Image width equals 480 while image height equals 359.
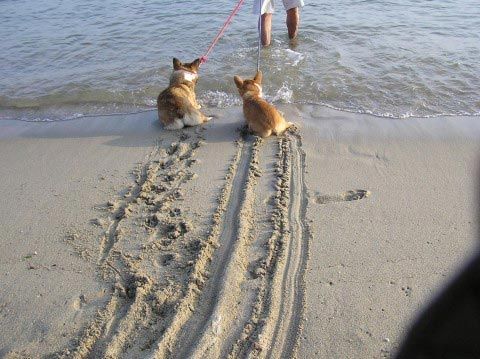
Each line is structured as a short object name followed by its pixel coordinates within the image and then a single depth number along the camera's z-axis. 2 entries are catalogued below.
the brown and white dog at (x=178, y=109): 5.09
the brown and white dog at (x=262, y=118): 4.78
